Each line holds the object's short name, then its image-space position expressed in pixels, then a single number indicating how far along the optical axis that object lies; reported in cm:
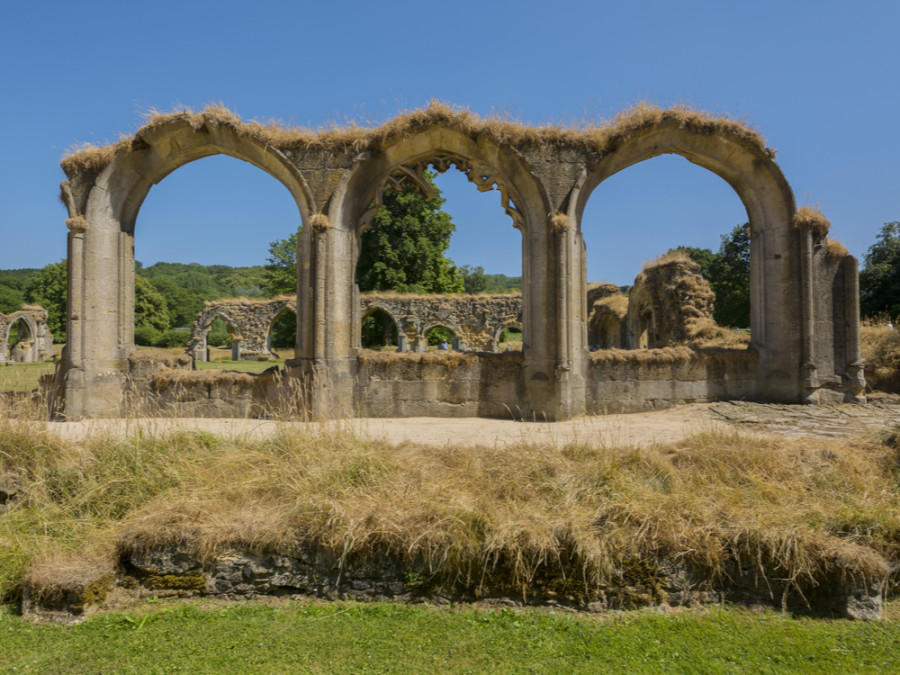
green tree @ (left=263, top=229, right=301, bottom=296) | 3759
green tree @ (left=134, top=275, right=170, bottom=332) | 4547
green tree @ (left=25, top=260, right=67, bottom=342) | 4534
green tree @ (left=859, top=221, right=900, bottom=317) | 2086
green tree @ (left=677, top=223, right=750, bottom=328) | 3142
